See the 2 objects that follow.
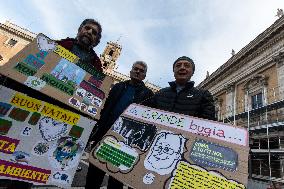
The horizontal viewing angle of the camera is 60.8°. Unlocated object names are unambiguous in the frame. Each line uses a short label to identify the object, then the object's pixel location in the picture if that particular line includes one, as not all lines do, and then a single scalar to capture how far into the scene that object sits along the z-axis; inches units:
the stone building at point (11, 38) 1157.1
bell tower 1528.3
